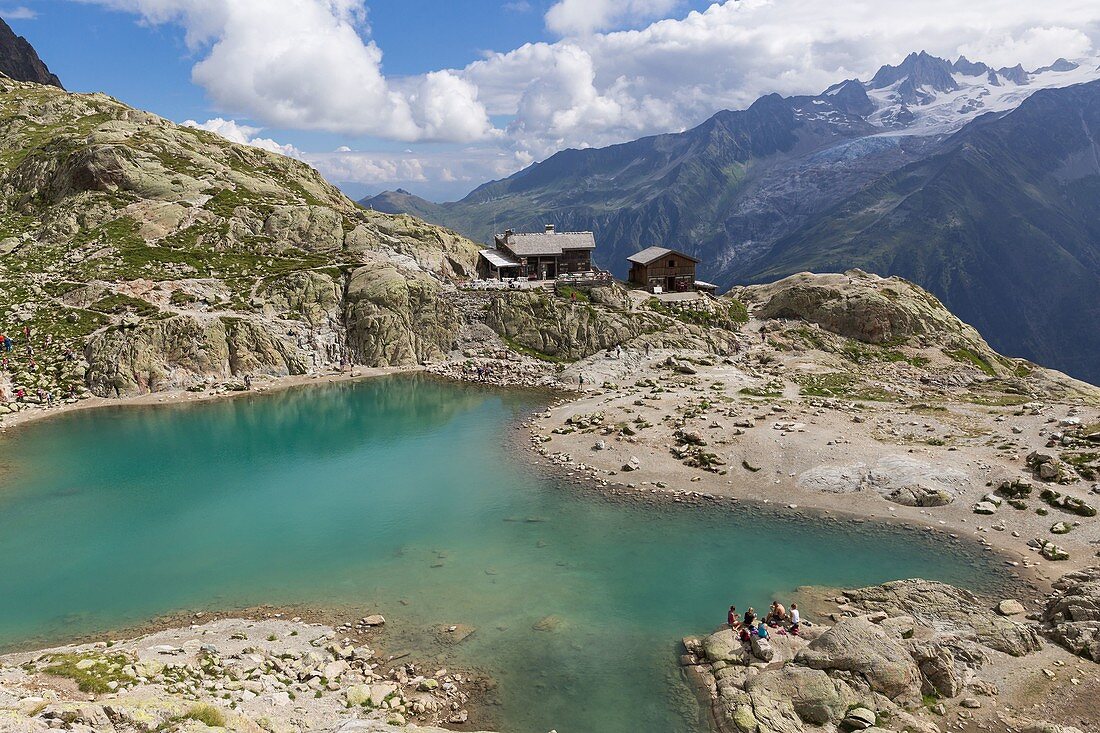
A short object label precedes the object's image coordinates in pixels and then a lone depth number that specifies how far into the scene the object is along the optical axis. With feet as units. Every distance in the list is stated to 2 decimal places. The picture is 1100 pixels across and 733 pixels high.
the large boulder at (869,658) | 92.89
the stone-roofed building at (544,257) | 394.32
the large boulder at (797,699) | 88.58
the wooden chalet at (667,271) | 392.06
